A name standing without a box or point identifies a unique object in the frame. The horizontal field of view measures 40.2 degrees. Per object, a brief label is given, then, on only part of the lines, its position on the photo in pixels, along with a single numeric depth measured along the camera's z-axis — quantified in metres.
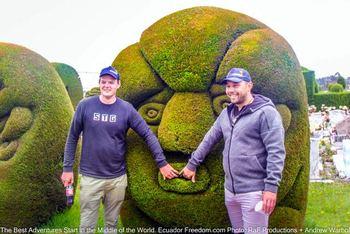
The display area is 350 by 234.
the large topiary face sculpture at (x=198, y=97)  4.39
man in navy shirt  4.12
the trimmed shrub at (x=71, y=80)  11.75
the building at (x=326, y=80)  48.12
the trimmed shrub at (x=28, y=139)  5.49
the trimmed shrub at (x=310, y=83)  24.15
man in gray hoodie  3.47
